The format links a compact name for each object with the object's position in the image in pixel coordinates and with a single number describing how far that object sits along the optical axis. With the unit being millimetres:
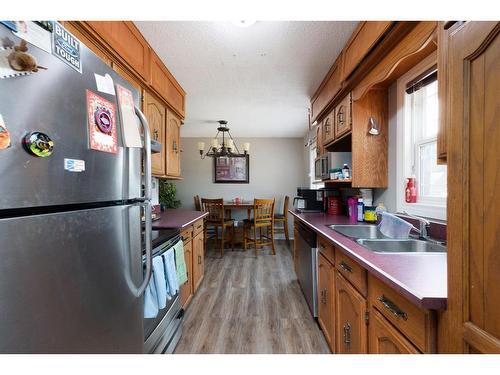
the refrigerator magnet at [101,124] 719
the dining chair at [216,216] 3877
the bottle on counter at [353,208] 2146
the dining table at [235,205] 4176
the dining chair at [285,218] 4437
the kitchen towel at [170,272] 1466
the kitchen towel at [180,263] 1713
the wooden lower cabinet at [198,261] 2426
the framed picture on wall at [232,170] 5129
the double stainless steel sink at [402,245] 1240
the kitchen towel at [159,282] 1325
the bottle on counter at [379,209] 1884
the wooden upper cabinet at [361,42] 1223
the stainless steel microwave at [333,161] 2230
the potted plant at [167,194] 4332
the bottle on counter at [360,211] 2082
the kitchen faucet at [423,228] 1355
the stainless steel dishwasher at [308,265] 1905
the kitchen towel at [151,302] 1215
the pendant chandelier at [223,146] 3743
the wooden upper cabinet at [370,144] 1869
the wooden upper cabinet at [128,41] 1280
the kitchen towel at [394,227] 1372
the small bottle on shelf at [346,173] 2105
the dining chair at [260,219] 3897
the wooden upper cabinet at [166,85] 1904
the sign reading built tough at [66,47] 613
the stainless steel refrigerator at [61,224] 508
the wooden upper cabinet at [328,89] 1920
